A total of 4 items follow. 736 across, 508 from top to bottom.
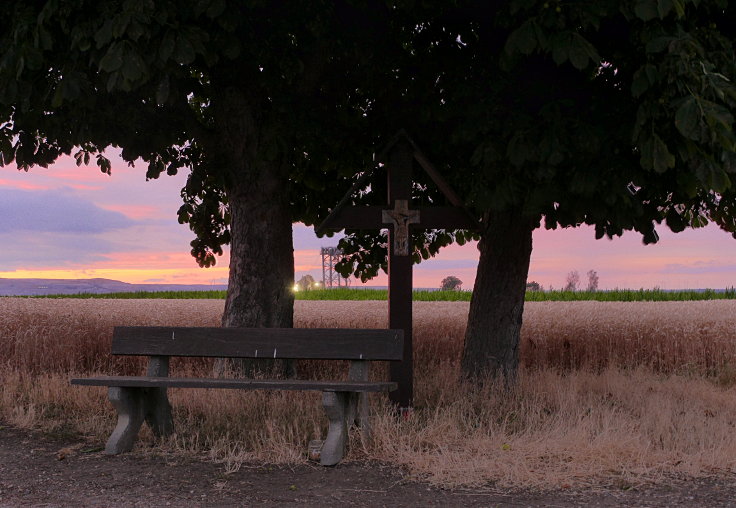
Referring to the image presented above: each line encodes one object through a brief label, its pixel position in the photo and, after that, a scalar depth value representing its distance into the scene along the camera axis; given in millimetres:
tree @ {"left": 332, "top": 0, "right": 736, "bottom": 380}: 5180
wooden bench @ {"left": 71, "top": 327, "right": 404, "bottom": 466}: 5844
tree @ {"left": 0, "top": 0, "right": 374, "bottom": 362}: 6934
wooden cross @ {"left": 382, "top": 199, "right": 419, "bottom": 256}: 7527
